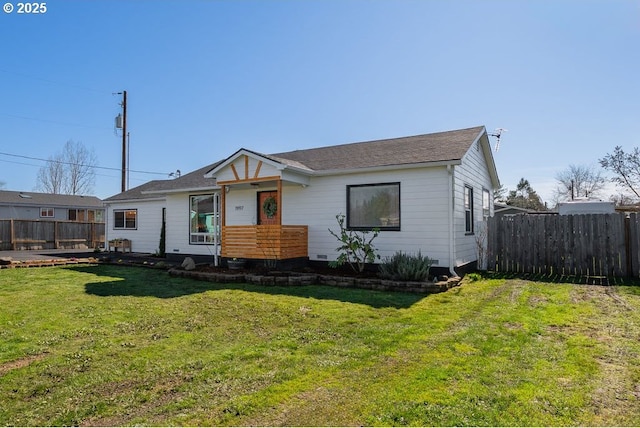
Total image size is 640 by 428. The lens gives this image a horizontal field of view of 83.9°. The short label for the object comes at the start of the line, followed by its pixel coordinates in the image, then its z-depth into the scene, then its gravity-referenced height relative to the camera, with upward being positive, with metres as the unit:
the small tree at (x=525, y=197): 42.22 +4.39
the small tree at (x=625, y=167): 27.84 +5.07
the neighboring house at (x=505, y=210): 23.77 +1.44
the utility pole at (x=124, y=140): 22.08 +5.53
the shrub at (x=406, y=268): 8.20 -0.89
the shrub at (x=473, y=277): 9.23 -1.24
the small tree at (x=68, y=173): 36.84 +5.90
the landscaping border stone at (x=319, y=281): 7.66 -1.22
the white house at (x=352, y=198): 9.20 +0.96
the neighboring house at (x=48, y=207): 26.52 +1.76
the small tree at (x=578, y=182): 41.66 +5.85
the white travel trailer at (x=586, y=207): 16.17 +1.11
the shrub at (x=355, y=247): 9.44 -0.48
